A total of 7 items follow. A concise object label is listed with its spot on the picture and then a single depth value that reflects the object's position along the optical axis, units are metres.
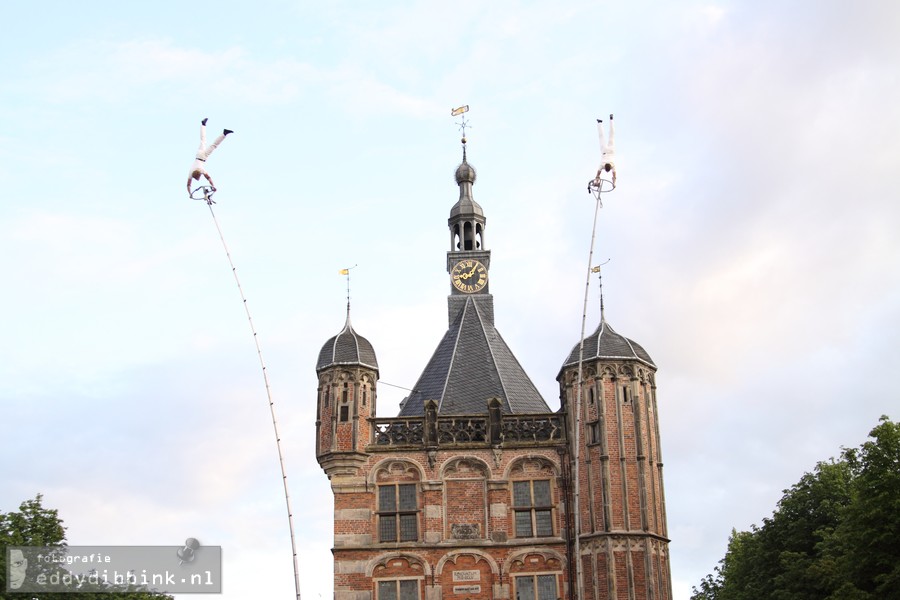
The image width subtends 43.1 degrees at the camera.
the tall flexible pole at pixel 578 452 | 36.00
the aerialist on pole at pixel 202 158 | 36.25
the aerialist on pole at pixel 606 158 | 39.84
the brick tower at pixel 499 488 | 36.59
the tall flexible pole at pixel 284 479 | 32.78
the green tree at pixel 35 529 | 43.22
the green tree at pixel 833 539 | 37.31
